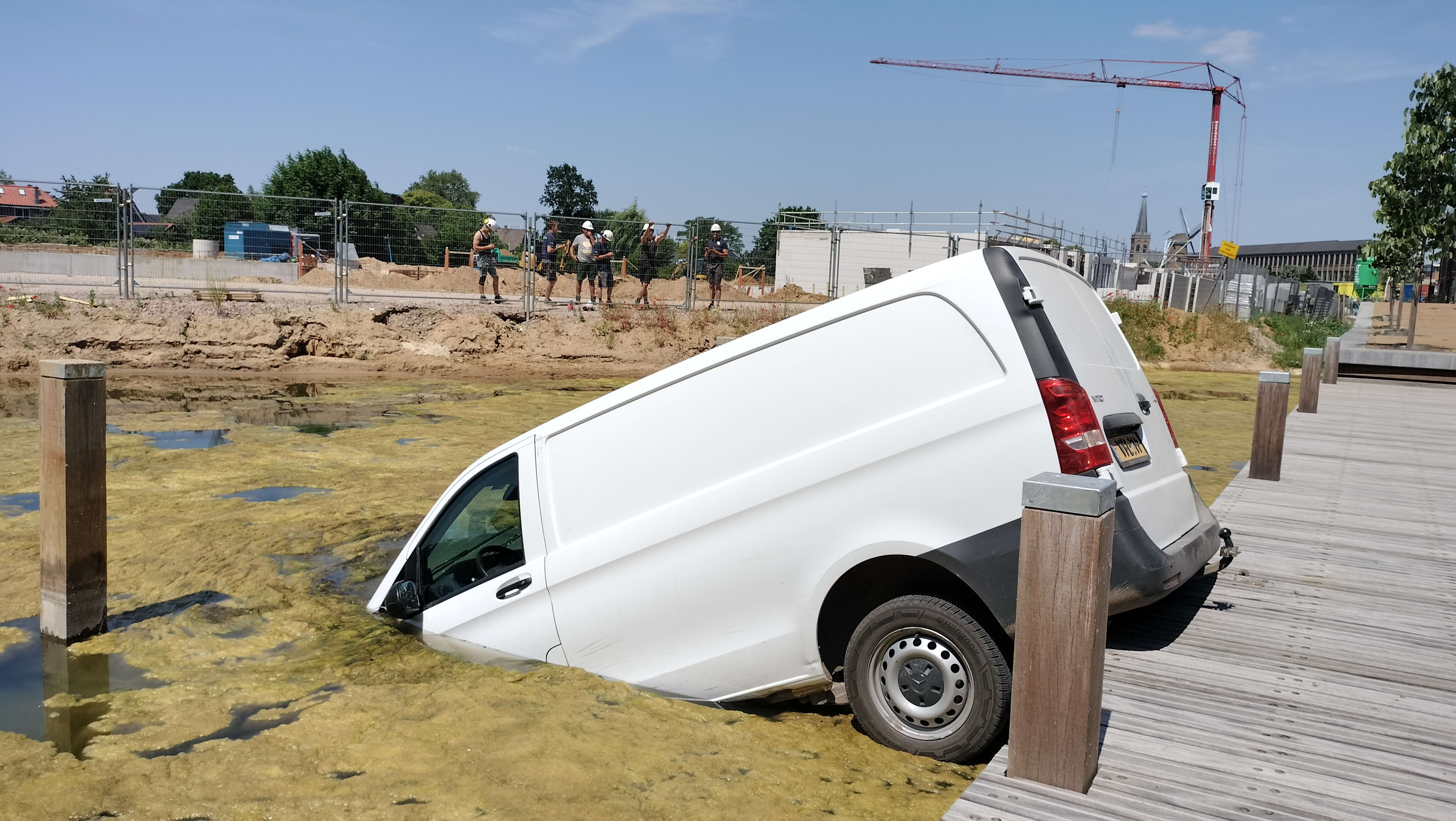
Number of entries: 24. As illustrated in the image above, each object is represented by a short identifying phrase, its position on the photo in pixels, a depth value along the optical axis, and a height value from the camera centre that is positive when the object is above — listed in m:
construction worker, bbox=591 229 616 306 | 23.41 +0.73
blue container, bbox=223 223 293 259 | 25.05 +0.85
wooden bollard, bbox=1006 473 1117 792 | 2.88 -0.89
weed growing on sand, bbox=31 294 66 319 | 19.20 -0.84
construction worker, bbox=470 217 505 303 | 22.36 +0.78
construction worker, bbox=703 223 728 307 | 24.69 +0.82
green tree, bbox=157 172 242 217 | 100.44 +8.98
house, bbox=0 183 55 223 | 20.67 +1.22
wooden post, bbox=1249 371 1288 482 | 8.45 -0.79
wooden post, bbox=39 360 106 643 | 5.37 -1.22
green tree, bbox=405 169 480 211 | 154.38 +14.63
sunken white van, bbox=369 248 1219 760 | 3.66 -0.77
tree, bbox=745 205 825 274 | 28.82 +2.03
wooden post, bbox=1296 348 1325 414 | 12.81 -0.71
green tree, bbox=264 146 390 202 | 80.94 +7.99
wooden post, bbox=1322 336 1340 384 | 18.45 -0.54
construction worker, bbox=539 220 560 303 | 22.92 +0.70
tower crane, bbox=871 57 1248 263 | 78.56 +23.74
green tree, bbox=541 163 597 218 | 130.75 +12.72
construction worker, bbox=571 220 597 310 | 23.05 +0.89
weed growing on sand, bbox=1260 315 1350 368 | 29.78 -0.16
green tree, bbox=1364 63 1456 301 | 24.69 +3.59
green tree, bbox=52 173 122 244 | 20.56 +1.09
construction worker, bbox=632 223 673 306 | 24.28 +0.83
